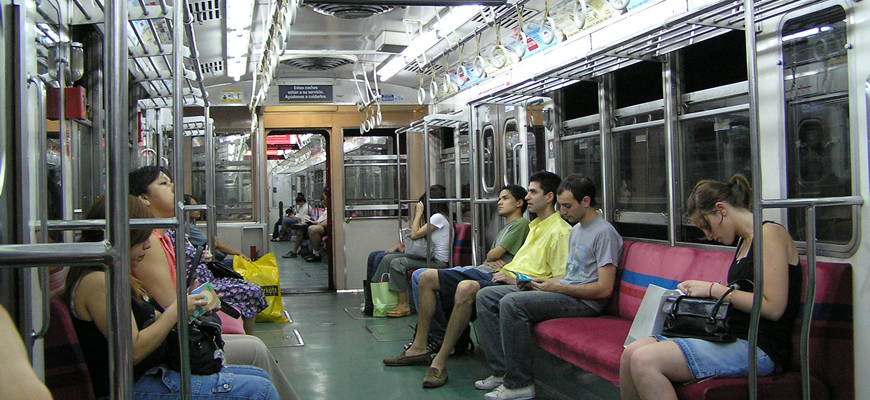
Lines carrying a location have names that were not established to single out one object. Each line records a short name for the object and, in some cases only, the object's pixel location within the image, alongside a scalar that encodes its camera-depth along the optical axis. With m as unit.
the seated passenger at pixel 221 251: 7.43
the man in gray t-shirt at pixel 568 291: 4.32
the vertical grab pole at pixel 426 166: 6.58
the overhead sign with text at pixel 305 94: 9.28
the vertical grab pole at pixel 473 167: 6.06
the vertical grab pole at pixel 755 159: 2.63
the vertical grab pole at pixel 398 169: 8.94
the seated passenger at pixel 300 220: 16.14
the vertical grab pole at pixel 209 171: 5.30
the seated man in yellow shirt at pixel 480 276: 4.82
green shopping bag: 7.56
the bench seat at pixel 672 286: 2.93
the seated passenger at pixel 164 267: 2.96
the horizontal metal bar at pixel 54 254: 1.21
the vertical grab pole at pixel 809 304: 2.74
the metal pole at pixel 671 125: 4.27
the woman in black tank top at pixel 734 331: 2.91
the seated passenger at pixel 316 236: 14.66
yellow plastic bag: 7.08
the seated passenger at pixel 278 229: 21.02
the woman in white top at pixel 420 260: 7.17
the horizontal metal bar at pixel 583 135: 5.17
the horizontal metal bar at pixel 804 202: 2.62
